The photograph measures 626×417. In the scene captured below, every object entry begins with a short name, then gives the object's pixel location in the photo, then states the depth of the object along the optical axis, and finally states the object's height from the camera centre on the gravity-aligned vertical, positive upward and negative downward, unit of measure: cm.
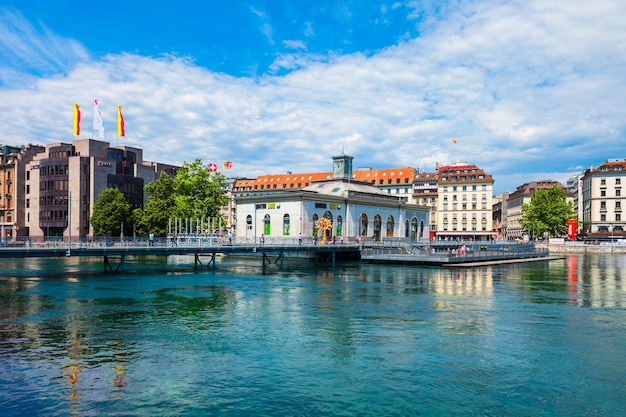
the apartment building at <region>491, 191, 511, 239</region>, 19272 -260
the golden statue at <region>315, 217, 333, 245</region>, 8606 -35
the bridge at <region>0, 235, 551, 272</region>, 5247 -332
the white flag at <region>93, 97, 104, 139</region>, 9347 +1745
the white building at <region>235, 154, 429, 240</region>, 8513 +200
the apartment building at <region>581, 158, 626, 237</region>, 13312 +567
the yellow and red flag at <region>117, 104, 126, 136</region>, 9721 +1755
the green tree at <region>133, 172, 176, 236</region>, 9488 +221
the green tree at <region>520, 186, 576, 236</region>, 13062 +246
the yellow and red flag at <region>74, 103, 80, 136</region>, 9675 +1827
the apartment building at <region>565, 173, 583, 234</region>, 15502 +773
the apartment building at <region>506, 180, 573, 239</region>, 16725 +701
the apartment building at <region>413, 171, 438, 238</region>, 14712 +755
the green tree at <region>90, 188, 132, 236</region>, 9738 +158
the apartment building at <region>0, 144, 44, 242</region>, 12256 +703
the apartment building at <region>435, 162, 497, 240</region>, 14225 +499
